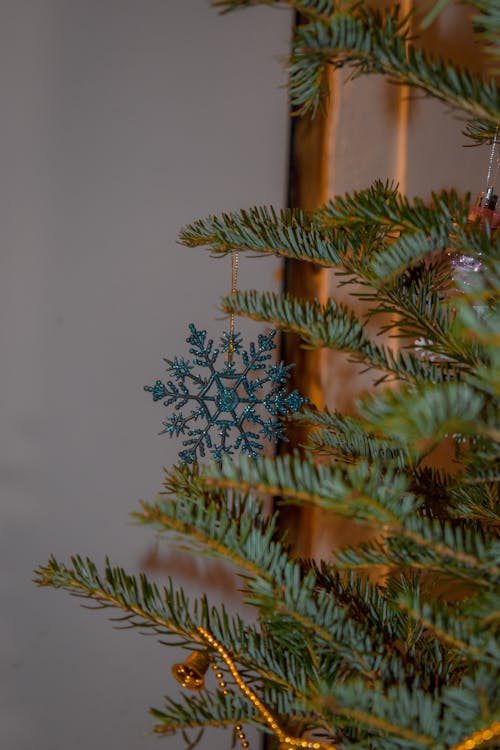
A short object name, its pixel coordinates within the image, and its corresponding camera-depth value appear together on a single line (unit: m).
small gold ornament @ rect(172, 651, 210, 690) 0.47
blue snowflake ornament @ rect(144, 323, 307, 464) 1.04
